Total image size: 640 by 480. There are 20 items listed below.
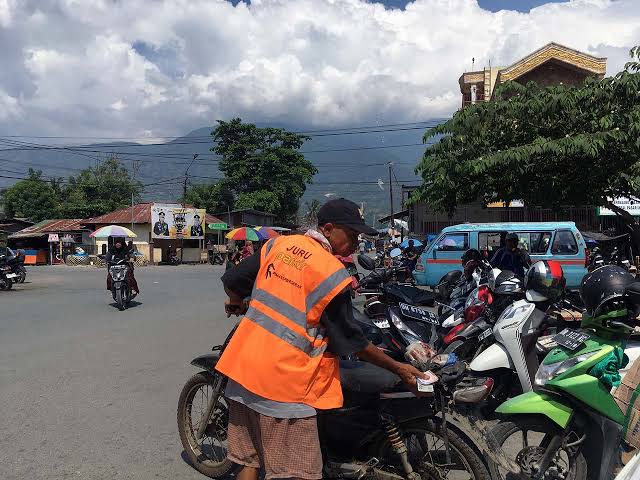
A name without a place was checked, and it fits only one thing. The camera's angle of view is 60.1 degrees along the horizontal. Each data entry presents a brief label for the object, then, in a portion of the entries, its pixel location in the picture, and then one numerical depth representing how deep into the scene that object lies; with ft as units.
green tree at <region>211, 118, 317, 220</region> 151.53
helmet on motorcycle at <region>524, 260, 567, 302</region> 13.43
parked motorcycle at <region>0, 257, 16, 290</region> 50.75
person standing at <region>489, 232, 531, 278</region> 28.71
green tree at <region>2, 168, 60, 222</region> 166.20
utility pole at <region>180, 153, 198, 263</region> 120.59
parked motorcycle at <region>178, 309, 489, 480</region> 8.57
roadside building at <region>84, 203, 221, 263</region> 117.39
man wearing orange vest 7.41
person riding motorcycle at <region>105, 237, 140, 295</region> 37.27
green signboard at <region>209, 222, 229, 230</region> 125.18
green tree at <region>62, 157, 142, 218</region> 162.09
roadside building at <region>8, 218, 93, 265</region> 126.52
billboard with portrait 116.47
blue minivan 40.37
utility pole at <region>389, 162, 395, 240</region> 152.49
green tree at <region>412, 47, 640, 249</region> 26.27
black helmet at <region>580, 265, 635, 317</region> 10.07
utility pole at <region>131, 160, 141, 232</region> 198.29
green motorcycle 9.47
